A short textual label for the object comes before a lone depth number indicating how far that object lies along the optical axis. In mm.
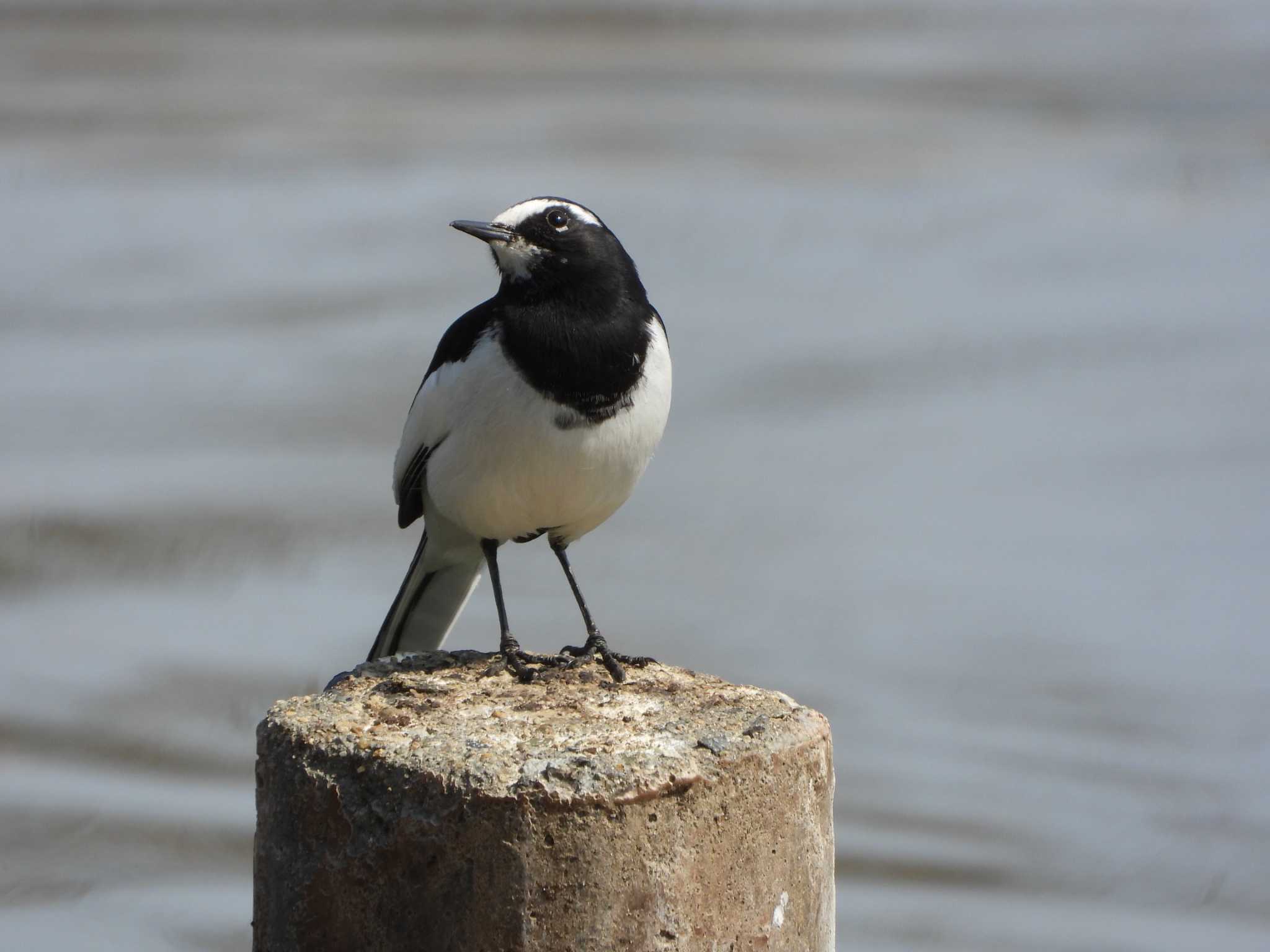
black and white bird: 7191
